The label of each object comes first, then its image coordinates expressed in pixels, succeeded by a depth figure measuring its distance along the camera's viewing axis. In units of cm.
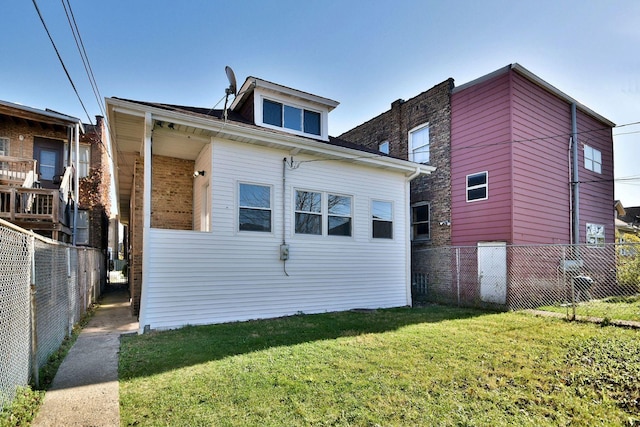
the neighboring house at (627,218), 1709
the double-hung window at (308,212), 816
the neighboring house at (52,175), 957
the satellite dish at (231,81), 721
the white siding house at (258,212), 665
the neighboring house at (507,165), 970
